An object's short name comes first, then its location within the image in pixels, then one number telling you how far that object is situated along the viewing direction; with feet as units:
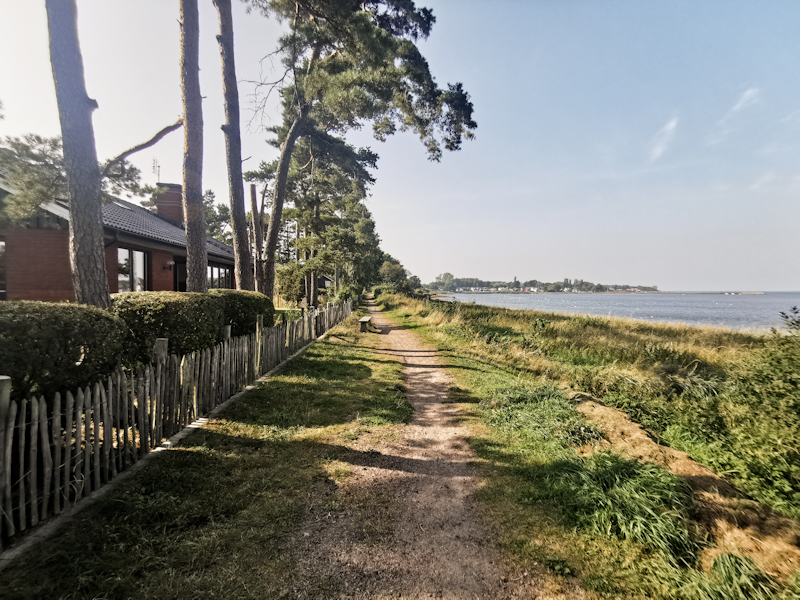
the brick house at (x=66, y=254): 39.60
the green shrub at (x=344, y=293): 92.36
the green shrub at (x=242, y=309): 28.14
